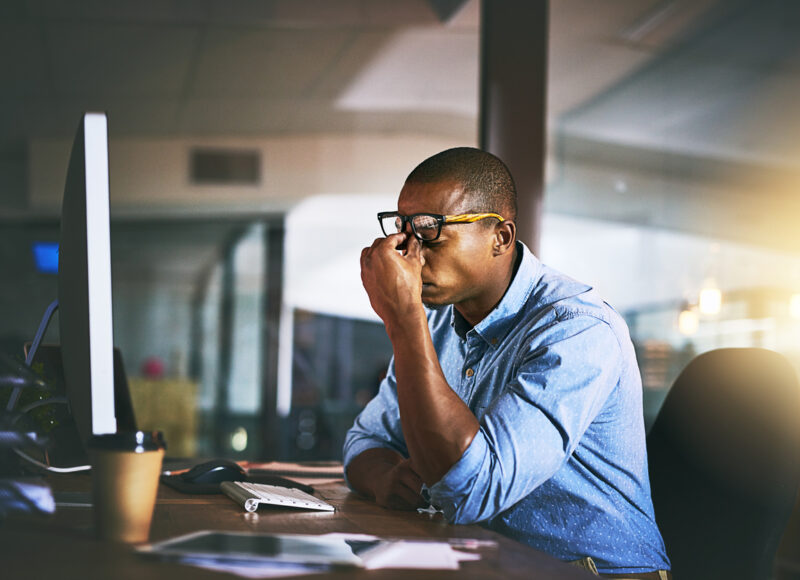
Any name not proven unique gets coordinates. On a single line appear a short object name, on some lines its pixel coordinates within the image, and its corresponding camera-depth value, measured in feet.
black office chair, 4.41
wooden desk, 2.57
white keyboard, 3.93
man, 3.84
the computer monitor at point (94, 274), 2.98
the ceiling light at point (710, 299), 13.12
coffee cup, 2.89
